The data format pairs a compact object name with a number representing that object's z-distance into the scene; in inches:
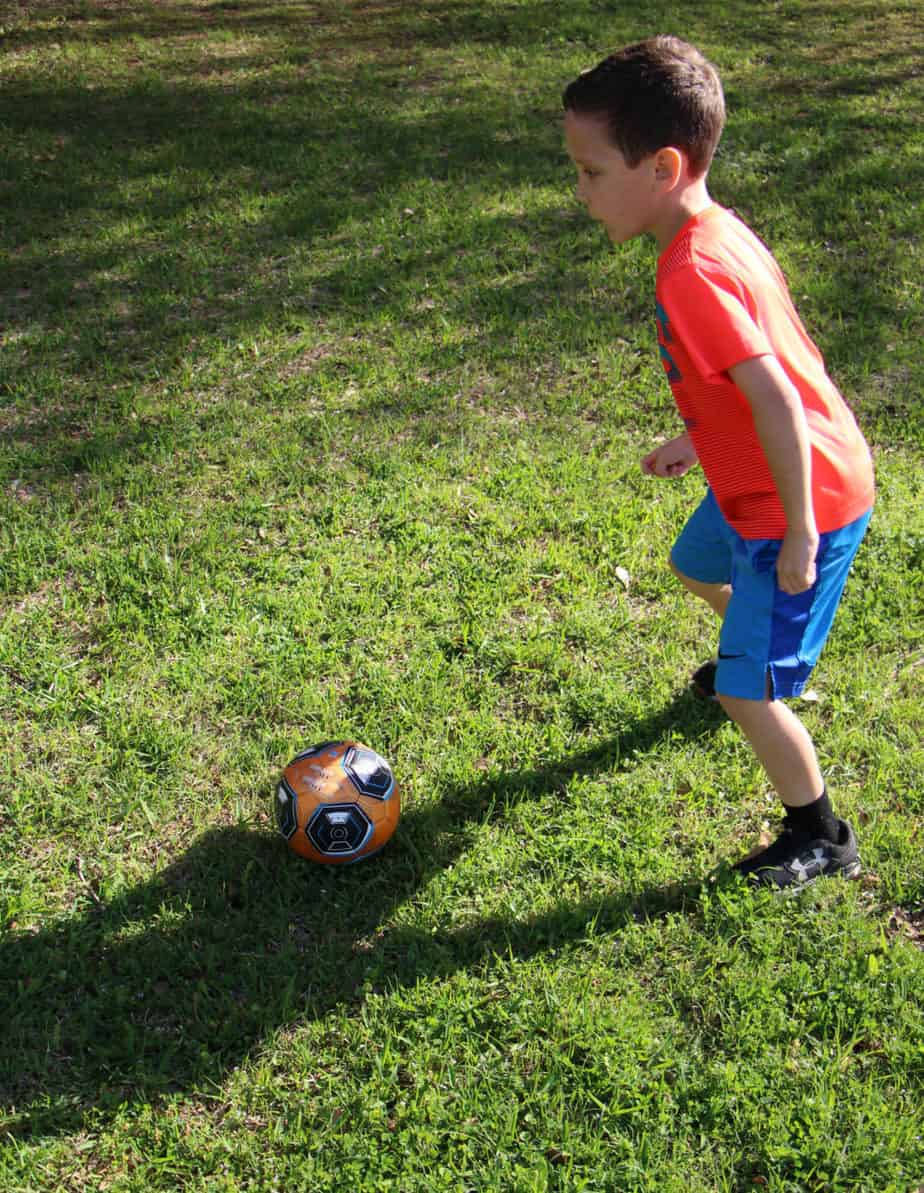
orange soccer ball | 120.1
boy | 95.2
